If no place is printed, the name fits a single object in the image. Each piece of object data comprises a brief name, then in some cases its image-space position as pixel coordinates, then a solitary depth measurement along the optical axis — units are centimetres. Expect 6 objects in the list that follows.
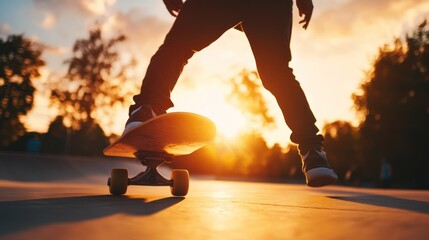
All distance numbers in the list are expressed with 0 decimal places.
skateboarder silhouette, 273
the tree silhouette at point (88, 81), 3100
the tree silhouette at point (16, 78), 2642
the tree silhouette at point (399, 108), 2316
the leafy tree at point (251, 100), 3241
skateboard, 243
